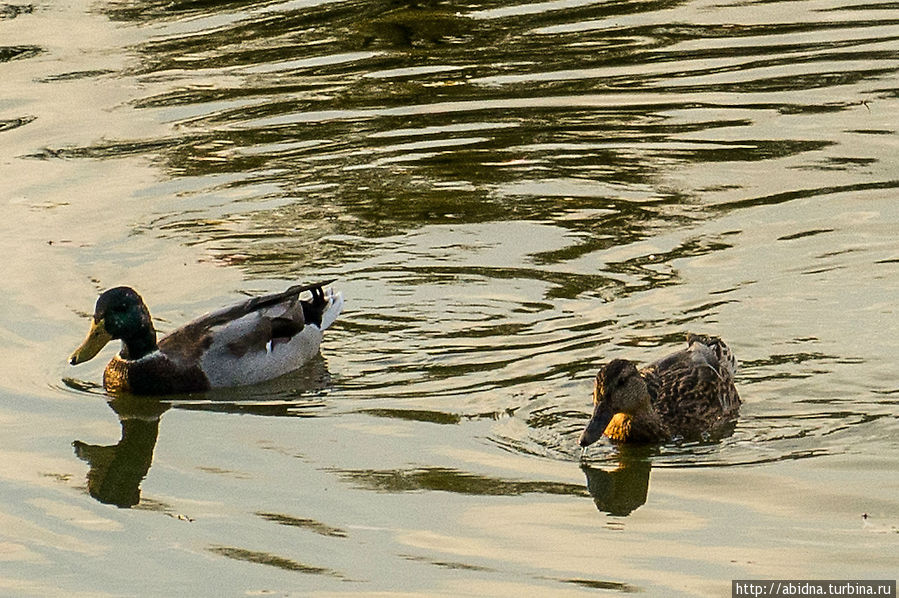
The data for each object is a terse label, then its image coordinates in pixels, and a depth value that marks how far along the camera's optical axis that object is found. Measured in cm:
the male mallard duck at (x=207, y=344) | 2198
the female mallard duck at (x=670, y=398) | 1855
